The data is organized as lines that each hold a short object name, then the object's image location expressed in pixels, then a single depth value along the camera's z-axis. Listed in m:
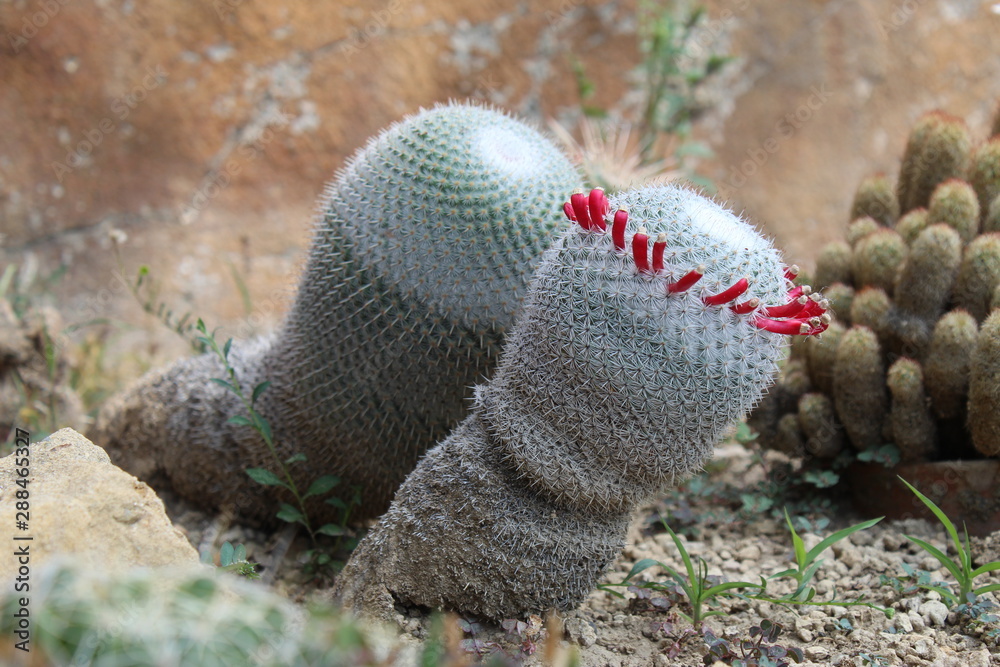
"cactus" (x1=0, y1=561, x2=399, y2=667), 1.01
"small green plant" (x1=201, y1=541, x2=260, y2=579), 2.00
